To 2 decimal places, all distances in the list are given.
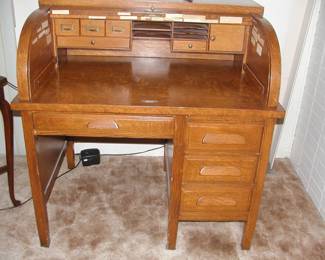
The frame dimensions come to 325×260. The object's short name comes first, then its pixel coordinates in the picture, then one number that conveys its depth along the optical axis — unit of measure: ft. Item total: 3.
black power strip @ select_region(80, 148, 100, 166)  7.31
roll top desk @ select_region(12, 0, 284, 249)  4.34
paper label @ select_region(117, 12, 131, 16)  5.25
